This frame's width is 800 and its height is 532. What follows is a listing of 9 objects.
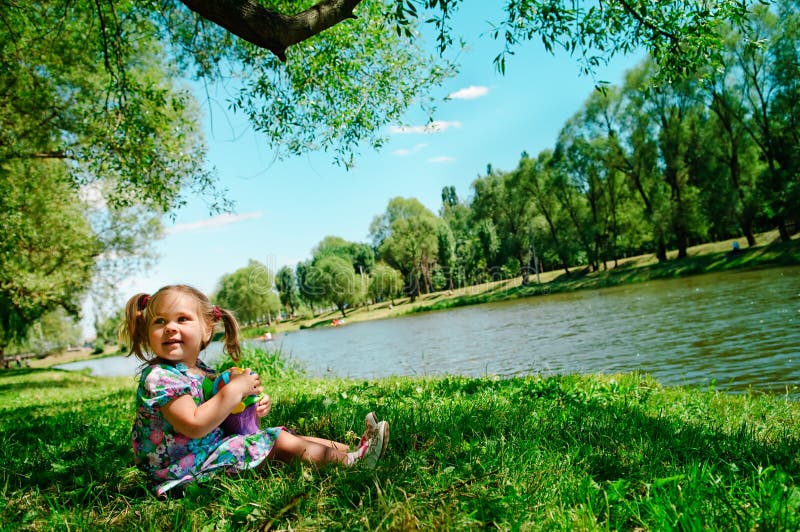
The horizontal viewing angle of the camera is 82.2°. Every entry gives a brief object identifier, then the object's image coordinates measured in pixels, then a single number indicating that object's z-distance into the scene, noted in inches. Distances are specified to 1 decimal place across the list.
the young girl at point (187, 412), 95.3
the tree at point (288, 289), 3442.4
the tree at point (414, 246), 2442.2
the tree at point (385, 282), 2511.1
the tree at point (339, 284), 2637.8
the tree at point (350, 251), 3144.7
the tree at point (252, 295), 2851.9
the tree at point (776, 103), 1027.9
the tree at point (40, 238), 444.1
